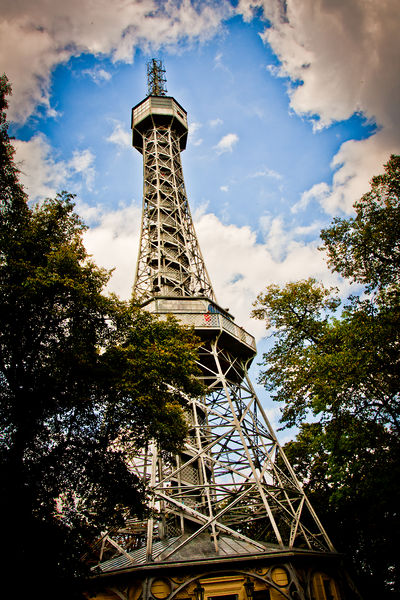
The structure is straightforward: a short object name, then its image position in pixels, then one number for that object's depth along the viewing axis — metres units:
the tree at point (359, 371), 10.68
